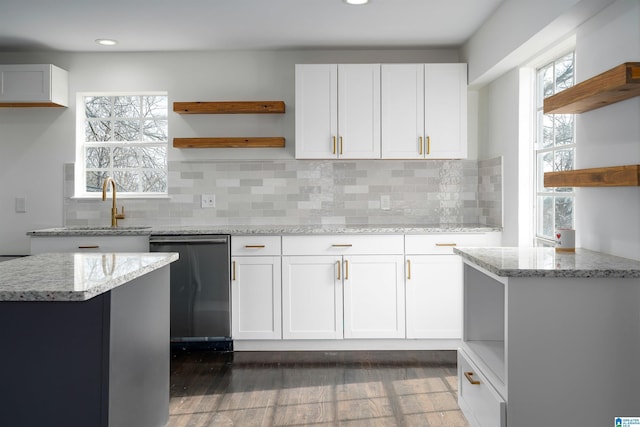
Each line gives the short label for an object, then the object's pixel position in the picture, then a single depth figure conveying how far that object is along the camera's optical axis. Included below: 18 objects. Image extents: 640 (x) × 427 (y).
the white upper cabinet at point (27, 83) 4.23
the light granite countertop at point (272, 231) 3.87
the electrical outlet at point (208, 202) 4.47
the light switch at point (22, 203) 4.50
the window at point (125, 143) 4.60
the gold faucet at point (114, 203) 4.27
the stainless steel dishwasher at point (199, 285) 3.85
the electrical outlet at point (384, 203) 4.47
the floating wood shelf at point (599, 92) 2.07
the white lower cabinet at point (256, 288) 3.90
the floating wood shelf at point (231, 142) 4.27
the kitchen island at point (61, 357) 1.80
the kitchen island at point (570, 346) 1.95
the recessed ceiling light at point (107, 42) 4.11
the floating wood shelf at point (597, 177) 2.11
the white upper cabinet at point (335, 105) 4.12
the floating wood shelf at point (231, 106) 4.25
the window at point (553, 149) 3.14
